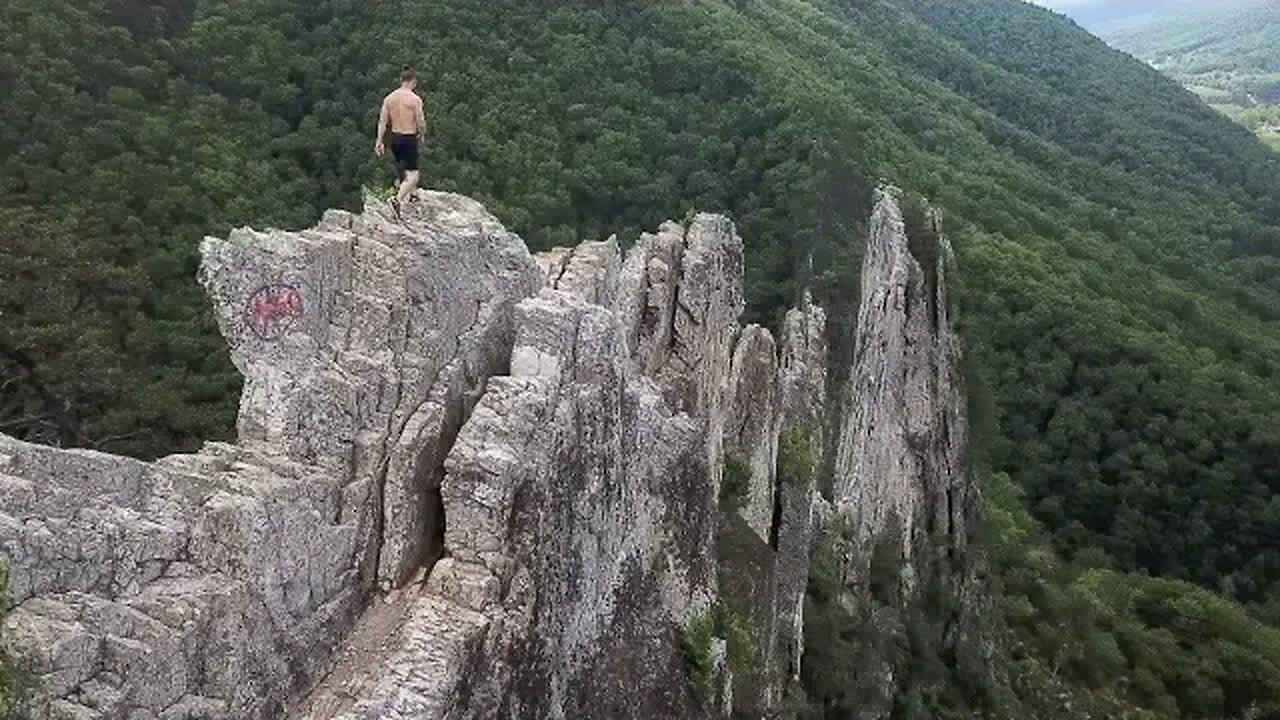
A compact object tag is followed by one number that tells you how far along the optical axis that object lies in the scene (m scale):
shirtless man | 19.52
